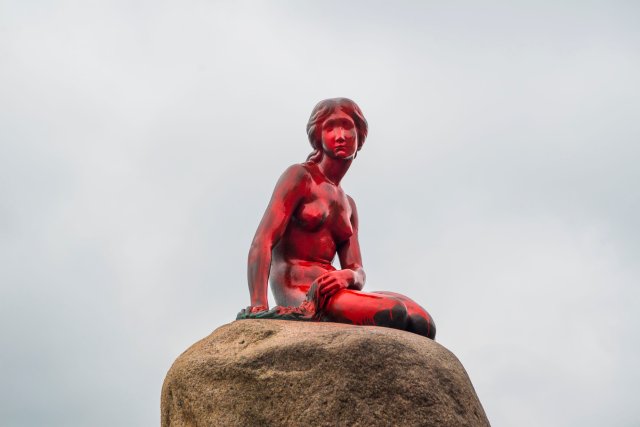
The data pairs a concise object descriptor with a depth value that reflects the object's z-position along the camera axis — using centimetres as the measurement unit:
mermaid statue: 570
